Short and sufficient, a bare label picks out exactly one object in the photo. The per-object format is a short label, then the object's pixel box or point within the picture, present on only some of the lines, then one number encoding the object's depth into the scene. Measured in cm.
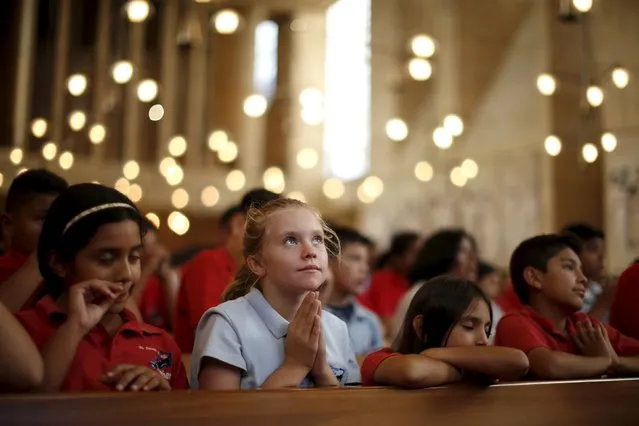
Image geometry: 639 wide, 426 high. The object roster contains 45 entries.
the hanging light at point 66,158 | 1194
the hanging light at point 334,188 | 1792
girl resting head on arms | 257
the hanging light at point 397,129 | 984
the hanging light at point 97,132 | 1110
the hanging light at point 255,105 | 1044
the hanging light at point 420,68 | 859
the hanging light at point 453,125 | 927
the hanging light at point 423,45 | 830
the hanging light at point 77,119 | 1066
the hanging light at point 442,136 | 930
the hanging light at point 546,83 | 805
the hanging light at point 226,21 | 807
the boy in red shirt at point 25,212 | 350
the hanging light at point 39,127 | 1108
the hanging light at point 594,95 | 739
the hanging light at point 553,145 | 838
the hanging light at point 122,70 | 897
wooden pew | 207
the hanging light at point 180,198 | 1694
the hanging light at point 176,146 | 1273
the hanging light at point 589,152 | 772
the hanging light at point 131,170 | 1550
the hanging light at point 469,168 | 1365
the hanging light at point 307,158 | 1842
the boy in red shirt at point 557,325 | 304
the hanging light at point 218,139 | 1189
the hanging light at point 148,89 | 974
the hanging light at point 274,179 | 1598
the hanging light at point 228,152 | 1264
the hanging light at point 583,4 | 668
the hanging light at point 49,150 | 1119
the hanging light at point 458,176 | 1371
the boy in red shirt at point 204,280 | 457
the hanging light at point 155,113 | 1590
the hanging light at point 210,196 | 1748
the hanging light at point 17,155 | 1276
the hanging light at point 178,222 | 1524
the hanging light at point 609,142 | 779
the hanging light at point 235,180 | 1752
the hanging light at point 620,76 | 769
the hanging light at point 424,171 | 1495
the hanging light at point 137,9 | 762
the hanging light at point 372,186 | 1489
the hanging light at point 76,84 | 938
